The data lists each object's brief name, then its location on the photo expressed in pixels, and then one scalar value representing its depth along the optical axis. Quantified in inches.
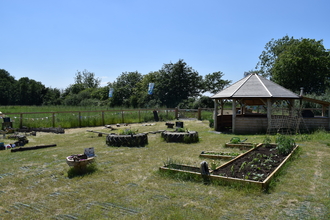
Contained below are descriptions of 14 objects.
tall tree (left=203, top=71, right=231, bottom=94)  1577.3
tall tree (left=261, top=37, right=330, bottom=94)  1081.4
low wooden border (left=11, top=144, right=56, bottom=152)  357.3
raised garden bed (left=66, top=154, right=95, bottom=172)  235.8
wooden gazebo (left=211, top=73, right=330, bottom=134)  518.9
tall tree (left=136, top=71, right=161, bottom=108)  1550.2
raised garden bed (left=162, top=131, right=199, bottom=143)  413.7
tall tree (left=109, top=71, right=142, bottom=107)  1791.3
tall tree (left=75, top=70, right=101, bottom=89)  3075.8
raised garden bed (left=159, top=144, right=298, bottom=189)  202.8
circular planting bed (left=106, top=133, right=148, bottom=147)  389.4
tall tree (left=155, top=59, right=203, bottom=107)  1535.4
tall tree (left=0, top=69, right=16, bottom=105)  2338.2
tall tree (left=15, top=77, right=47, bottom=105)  2316.7
